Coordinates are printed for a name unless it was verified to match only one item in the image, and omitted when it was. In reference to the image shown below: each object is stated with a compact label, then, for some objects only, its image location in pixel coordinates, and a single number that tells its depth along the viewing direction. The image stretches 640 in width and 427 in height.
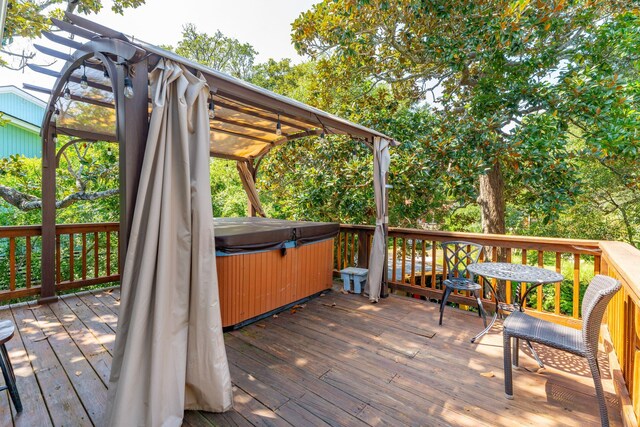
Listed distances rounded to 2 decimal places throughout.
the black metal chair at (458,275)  3.22
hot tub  3.13
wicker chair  1.73
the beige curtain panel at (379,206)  4.19
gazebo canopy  1.88
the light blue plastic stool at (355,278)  4.48
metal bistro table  2.57
